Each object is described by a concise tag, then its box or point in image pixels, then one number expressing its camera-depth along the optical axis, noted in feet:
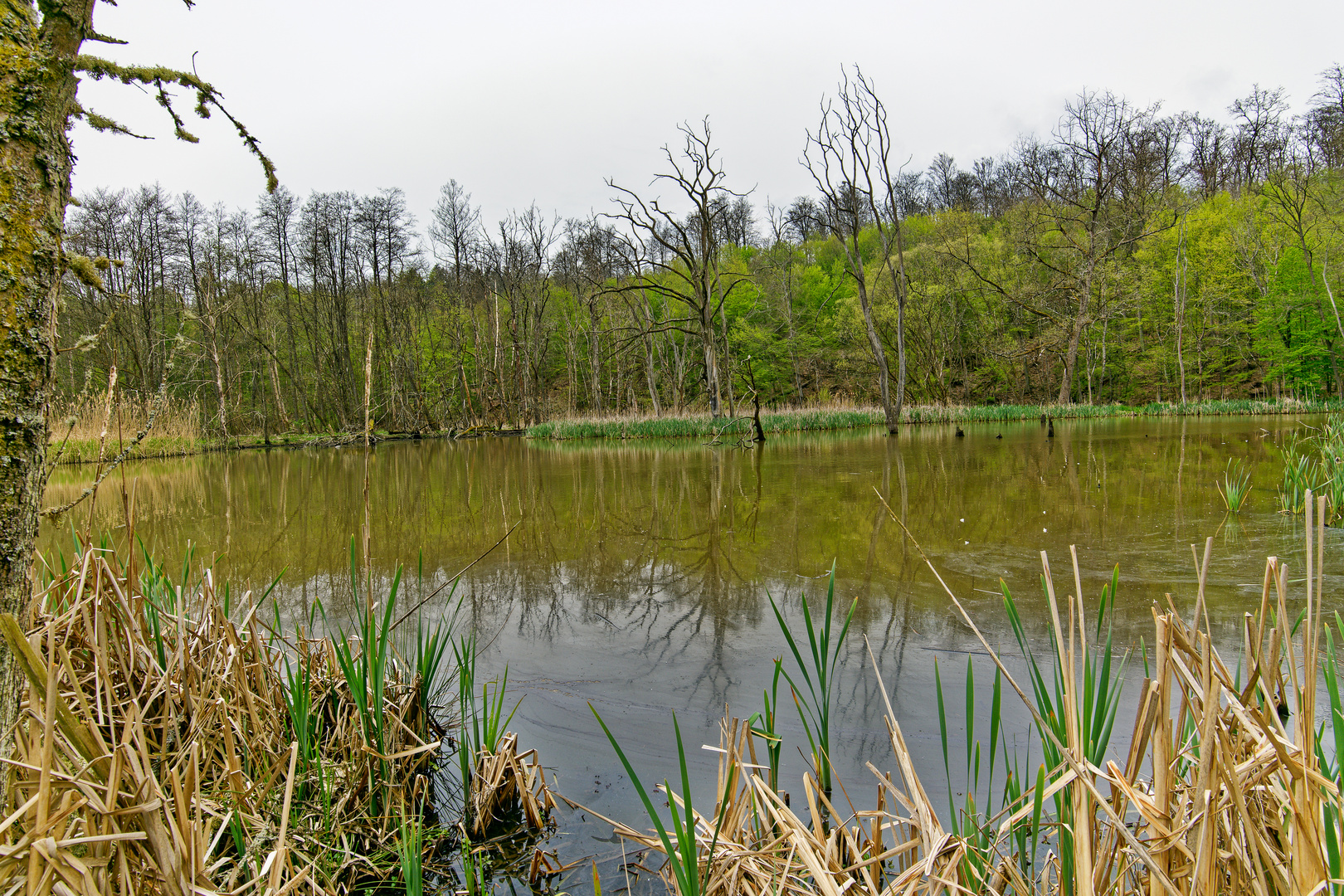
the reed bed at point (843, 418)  65.16
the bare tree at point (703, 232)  56.80
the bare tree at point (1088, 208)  78.74
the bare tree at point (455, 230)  97.14
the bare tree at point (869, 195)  61.57
